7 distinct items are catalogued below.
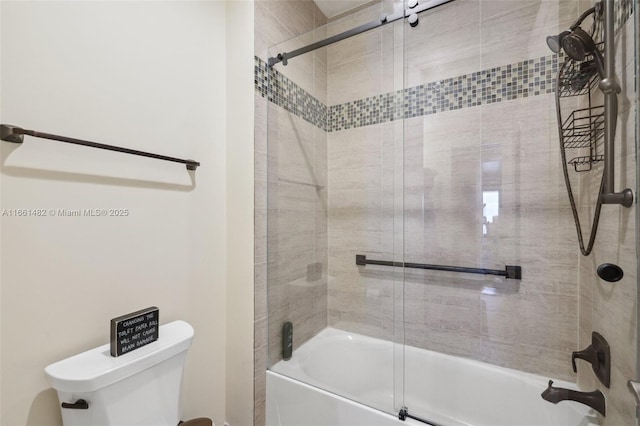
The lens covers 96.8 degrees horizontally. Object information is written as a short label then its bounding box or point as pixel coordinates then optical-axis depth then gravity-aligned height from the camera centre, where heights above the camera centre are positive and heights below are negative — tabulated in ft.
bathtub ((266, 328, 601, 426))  4.28 -3.01
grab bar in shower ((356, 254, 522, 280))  4.96 -1.08
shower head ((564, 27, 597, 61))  3.29 +1.97
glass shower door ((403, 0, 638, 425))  4.45 -0.17
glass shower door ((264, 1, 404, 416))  5.24 +0.02
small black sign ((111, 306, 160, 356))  3.04 -1.33
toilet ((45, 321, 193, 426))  2.74 -1.79
